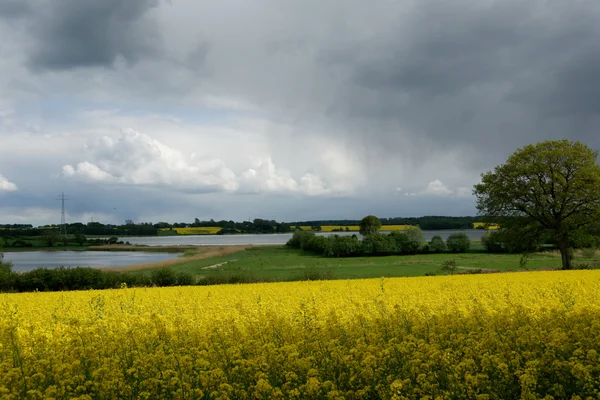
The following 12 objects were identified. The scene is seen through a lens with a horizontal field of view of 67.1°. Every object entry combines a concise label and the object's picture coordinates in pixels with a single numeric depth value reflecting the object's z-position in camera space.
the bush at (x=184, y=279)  40.03
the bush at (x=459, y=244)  81.62
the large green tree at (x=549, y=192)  42.28
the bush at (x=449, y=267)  49.08
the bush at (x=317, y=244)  87.46
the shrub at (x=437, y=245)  82.19
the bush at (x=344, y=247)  82.00
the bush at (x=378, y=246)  81.31
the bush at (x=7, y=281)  40.81
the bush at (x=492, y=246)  78.06
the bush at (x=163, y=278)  40.12
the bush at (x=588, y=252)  60.06
